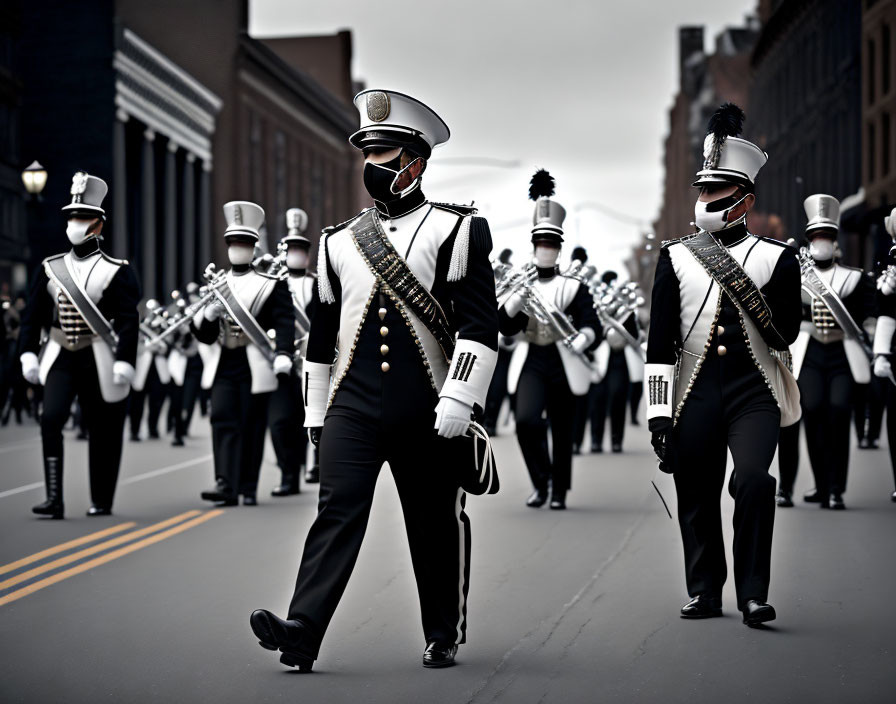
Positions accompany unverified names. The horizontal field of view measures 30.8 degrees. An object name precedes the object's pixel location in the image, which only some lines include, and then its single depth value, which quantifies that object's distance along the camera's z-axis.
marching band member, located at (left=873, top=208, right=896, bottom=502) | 11.80
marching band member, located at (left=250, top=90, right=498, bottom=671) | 6.09
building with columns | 43.09
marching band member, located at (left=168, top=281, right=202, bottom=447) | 19.69
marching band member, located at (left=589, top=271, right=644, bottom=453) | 18.61
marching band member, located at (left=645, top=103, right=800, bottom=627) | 7.27
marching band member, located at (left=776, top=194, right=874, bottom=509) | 11.87
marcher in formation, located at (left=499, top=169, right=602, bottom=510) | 12.15
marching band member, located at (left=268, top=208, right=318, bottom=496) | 13.11
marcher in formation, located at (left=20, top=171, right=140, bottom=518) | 11.08
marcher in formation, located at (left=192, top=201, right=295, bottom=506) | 12.17
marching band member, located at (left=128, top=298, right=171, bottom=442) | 20.11
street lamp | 25.05
